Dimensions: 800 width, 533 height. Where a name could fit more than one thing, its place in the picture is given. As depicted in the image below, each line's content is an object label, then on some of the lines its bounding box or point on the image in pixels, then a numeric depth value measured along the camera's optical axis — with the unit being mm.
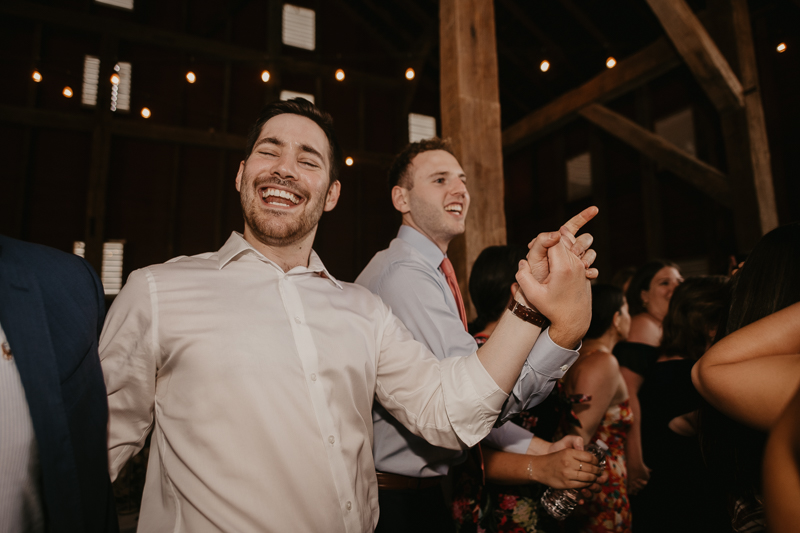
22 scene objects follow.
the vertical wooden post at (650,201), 7590
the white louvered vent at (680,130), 7152
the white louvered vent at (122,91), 7420
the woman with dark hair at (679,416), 1833
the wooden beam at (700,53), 3932
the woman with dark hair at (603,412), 1826
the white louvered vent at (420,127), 9695
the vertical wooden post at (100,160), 7156
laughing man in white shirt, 934
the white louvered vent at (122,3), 7566
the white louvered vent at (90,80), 7359
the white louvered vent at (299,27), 8773
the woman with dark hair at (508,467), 1283
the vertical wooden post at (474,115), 2131
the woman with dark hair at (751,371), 854
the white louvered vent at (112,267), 7220
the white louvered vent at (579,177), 8844
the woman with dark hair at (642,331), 2254
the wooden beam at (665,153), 4453
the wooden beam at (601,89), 5297
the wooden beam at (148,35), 7035
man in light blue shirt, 1040
